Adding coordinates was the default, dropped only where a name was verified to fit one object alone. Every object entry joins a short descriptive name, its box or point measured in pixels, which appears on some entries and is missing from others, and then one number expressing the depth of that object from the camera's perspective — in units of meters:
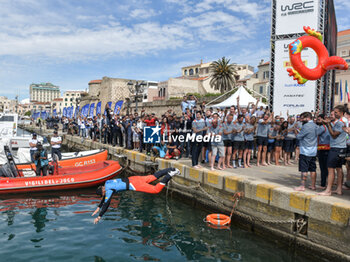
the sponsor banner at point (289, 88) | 12.52
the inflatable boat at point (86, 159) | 13.22
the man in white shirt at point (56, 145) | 12.47
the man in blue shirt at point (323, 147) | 6.60
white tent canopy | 15.77
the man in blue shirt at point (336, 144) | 5.82
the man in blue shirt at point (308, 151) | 6.36
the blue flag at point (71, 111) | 29.91
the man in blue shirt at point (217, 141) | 8.93
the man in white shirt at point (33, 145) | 11.96
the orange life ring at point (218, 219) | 7.11
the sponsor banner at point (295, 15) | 12.47
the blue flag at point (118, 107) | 17.14
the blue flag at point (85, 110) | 23.44
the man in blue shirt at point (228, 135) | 9.14
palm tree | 44.00
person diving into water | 6.73
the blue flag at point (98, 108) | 20.80
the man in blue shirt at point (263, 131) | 9.46
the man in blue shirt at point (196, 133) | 9.18
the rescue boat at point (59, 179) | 9.93
